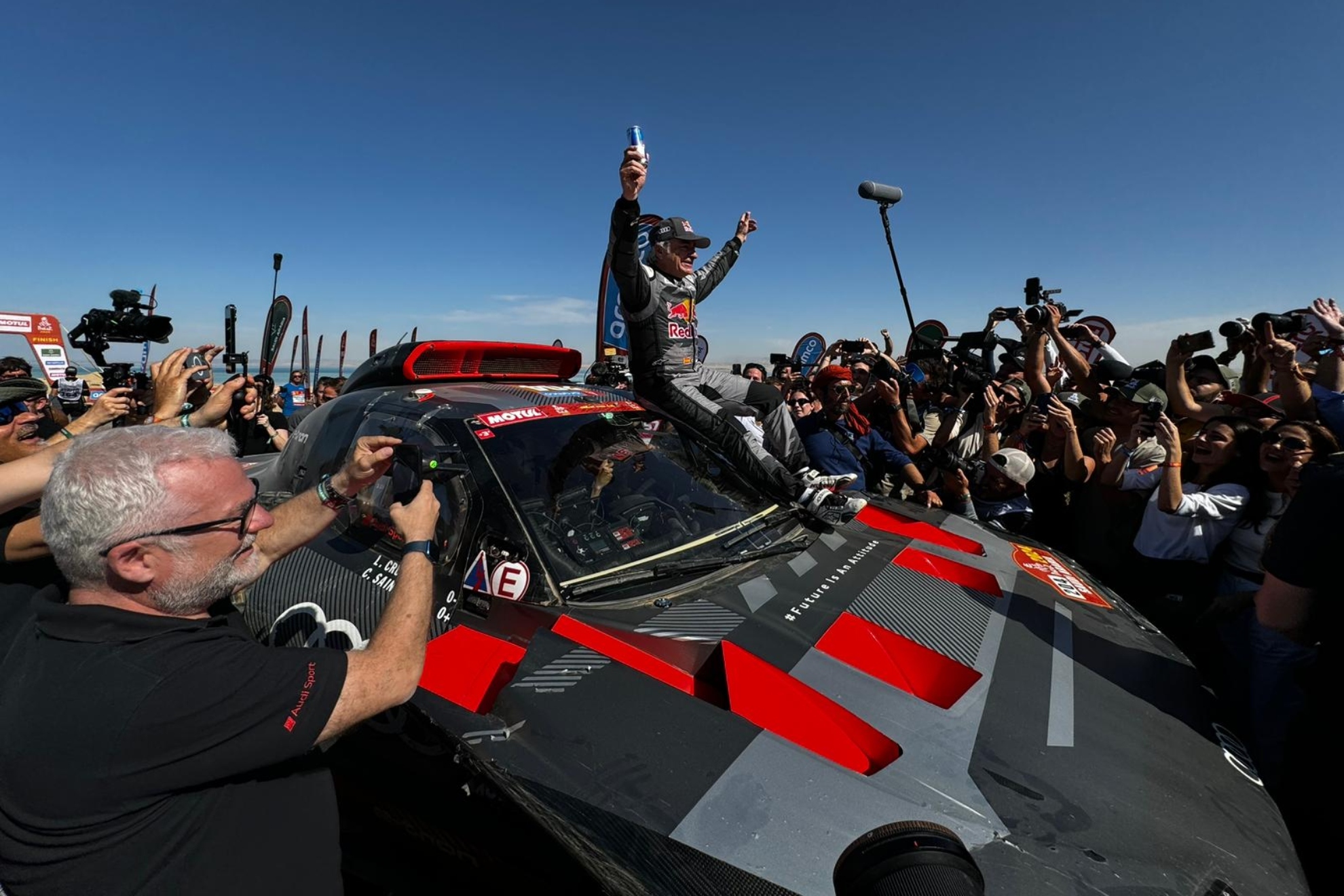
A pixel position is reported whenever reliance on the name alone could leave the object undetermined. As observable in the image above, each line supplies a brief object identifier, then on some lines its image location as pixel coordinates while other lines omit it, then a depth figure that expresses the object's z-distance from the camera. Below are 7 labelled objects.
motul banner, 15.36
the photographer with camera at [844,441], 4.50
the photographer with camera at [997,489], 3.83
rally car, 1.25
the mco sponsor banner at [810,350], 12.97
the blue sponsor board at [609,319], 9.67
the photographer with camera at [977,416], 4.27
